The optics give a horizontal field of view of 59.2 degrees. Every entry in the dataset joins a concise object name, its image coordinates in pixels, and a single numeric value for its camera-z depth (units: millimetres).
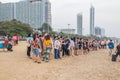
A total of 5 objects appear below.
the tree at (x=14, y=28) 30561
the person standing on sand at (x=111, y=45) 8543
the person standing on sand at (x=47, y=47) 5831
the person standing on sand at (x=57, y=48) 6503
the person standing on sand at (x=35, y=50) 5619
